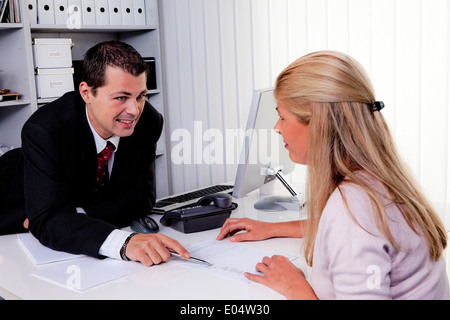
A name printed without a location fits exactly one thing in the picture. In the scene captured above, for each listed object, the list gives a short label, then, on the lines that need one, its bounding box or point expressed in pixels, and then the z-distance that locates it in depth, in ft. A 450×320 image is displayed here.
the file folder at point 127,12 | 9.81
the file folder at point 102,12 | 9.34
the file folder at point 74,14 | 8.97
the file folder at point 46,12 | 8.59
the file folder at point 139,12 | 10.01
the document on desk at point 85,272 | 3.75
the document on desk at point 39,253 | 4.29
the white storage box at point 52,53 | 8.50
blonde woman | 2.94
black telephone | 4.99
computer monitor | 4.90
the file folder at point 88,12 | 9.13
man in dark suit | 4.41
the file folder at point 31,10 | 8.36
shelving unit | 8.39
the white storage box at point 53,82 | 8.58
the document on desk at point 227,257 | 3.91
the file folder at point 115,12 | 9.58
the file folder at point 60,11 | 8.78
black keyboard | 5.92
